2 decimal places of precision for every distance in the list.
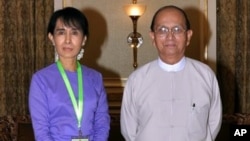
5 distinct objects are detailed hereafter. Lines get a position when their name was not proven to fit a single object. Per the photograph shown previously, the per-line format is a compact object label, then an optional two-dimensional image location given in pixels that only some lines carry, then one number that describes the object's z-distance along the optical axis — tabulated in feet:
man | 7.48
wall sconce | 17.03
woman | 7.48
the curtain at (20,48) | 17.31
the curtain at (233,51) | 17.72
